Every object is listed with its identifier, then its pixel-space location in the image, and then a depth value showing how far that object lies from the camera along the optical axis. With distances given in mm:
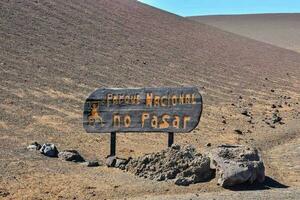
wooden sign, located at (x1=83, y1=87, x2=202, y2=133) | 12156
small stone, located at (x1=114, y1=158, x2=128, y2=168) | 11441
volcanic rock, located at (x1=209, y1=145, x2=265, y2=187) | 9719
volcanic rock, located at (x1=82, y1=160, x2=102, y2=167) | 11492
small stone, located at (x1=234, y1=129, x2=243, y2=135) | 16844
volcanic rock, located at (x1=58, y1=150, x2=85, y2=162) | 11781
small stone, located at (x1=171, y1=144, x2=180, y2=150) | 11016
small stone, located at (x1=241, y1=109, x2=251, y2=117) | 20559
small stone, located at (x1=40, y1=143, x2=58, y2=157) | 12016
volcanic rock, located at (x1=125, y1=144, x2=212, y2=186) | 10266
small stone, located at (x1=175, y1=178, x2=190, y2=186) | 9992
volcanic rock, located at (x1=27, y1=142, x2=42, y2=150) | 12467
